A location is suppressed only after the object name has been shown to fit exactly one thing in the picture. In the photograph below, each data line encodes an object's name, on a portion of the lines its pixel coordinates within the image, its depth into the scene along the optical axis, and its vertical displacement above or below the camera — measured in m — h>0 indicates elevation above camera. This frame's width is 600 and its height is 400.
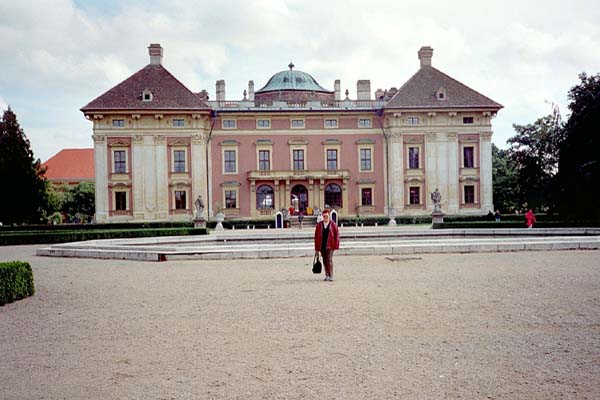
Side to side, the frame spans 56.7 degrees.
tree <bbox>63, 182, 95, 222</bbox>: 64.00 +1.78
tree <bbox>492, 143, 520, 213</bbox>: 54.50 +2.13
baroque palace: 44.84 +5.04
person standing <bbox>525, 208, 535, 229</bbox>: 27.66 -0.61
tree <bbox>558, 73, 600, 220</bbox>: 28.75 +2.67
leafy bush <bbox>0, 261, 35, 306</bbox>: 9.66 -1.14
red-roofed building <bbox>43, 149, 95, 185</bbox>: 74.62 +6.86
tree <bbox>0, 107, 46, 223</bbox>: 41.50 +2.62
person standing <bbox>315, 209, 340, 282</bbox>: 11.70 -0.62
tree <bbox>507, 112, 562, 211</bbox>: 44.94 +4.33
